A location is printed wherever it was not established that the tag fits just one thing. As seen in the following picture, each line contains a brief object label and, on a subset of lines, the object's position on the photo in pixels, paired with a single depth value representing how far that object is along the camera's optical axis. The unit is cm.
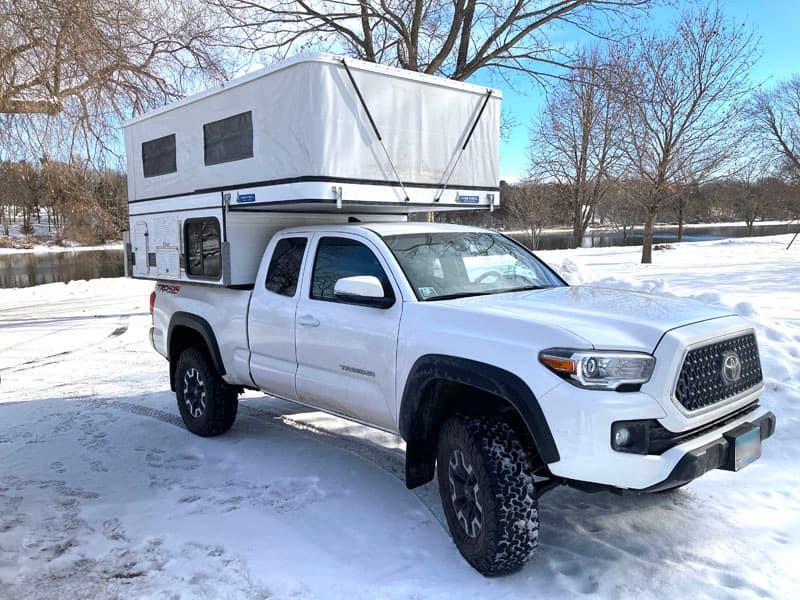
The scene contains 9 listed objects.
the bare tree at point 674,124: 2212
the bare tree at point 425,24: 1391
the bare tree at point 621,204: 2475
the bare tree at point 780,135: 3756
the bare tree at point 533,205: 3734
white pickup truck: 283
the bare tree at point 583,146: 2577
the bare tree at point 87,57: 983
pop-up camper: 438
